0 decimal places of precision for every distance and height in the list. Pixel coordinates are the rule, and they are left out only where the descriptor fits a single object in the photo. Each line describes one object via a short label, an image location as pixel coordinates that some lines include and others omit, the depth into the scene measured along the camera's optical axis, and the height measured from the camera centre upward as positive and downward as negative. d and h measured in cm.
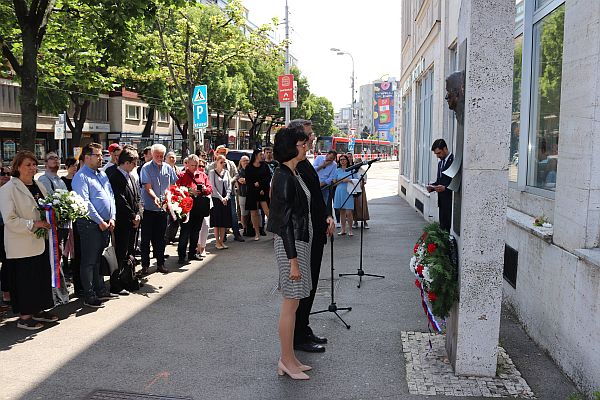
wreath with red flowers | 456 -100
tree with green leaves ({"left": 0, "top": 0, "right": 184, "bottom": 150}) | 868 +222
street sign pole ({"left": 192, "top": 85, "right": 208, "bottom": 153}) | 1531 +117
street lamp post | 5346 +961
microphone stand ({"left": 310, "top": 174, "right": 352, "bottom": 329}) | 632 -183
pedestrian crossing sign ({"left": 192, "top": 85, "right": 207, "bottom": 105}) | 1527 +152
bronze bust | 463 +51
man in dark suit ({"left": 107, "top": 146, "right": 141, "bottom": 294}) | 734 -78
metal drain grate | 427 -191
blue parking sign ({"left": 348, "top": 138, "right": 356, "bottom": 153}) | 4792 +69
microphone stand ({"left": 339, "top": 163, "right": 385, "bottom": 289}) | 799 -183
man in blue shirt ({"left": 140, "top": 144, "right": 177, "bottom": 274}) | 836 -84
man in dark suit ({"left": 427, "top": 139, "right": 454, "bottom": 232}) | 713 -46
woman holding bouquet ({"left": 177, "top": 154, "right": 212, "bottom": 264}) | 942 -95
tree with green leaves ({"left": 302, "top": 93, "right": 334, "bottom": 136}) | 8271 +585
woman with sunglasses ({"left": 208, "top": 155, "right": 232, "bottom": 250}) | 1073 -99
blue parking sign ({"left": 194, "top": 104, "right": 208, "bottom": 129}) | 1552 +98
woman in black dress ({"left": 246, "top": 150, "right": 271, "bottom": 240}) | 1155 -69
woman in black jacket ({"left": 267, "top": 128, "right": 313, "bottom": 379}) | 447 -67
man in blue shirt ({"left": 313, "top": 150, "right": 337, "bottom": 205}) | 1185 -37
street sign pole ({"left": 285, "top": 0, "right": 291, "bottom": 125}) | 2133 +470
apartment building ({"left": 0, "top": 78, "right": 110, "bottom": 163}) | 4300 +209
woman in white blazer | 578 -103
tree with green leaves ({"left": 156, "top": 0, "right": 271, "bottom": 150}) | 2089 +416
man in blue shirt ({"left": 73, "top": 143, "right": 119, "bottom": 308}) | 668 -80
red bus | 6088 +66
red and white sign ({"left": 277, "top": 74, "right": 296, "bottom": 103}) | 2097 +236
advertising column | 8056 +590
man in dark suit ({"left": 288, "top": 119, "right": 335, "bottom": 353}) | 516 -85
